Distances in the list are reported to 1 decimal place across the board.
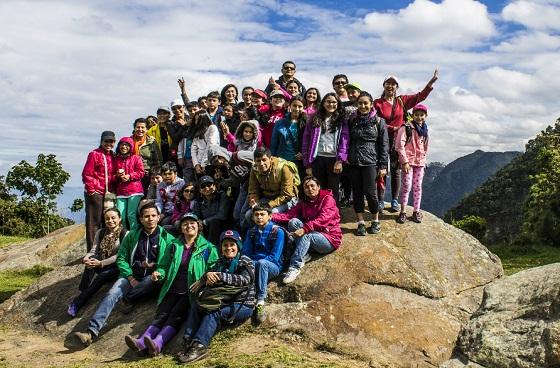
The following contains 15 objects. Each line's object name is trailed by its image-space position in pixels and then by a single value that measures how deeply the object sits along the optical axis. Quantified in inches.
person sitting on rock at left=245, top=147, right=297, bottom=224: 394.0
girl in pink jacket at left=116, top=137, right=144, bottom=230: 473.7
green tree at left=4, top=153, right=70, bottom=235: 1514.5
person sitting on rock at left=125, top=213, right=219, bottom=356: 354.1
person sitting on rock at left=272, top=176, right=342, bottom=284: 376.2
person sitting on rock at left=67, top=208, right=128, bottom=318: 419.8
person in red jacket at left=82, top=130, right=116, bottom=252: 466.0
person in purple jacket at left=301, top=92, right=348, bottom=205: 413.4
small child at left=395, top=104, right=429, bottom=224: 428.8
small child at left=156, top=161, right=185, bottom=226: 460.4
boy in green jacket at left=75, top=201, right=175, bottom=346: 389.4
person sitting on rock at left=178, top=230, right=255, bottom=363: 333.1
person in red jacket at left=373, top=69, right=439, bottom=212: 446.0
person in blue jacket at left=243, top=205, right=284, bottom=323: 363.6
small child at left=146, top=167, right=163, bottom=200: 473.4
